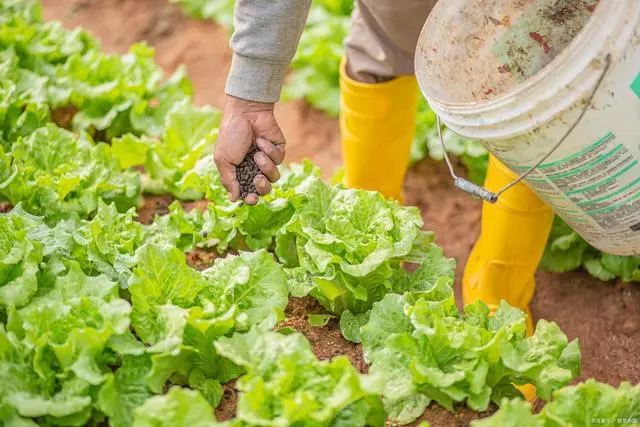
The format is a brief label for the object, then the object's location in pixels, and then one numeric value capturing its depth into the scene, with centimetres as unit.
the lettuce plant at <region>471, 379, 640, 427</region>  200
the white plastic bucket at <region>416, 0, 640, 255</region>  202
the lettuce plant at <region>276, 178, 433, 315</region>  223
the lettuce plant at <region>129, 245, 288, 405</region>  209
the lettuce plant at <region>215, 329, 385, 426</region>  196
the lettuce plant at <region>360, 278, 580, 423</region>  207
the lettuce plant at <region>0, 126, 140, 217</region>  244
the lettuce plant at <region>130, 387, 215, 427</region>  195
